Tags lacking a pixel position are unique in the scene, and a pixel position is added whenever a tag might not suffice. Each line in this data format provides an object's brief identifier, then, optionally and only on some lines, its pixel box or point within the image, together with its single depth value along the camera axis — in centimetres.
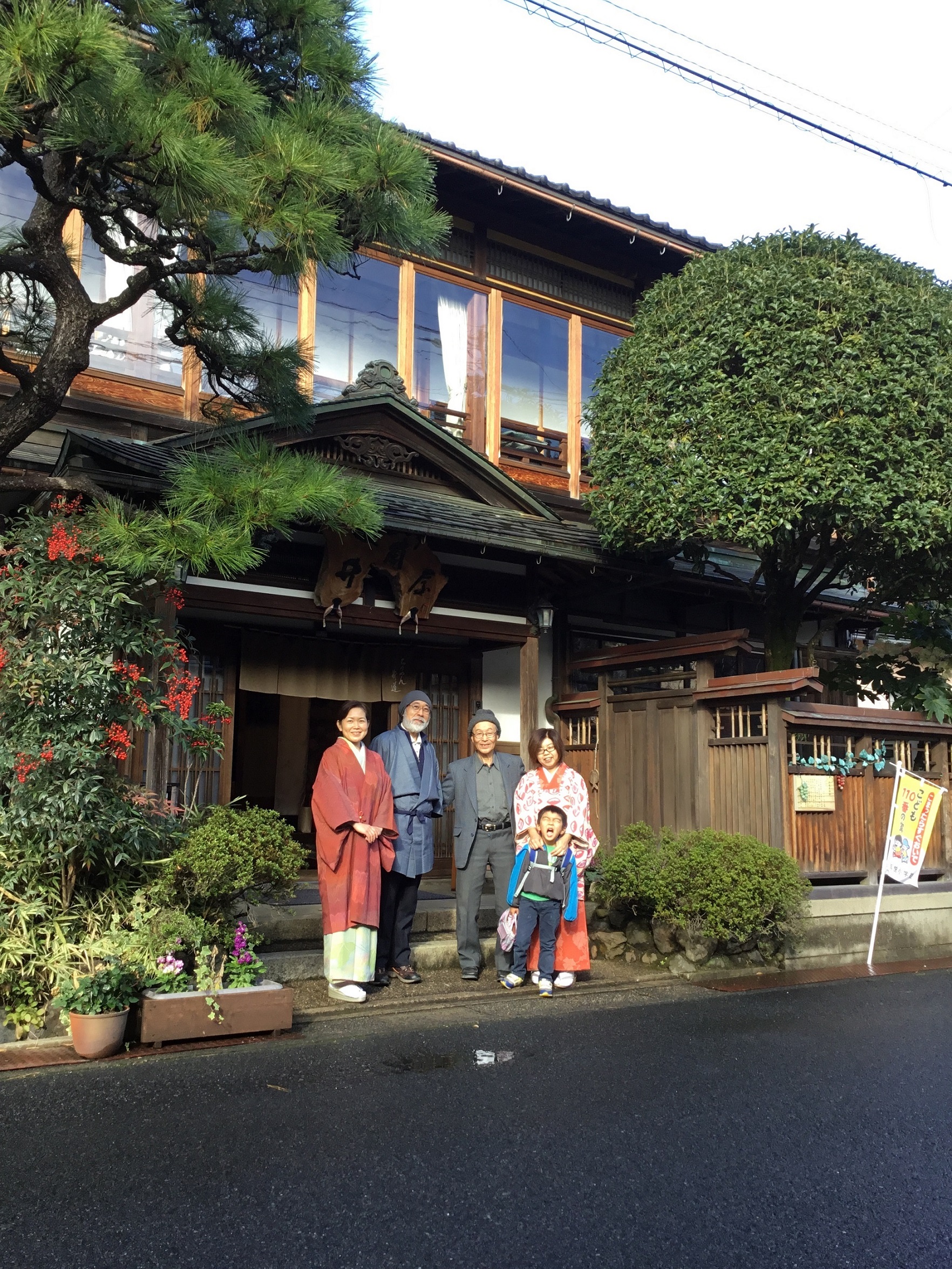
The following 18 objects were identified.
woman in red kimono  707
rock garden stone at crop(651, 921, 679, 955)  867
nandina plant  596
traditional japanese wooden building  928
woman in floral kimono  774
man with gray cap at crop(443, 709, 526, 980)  782
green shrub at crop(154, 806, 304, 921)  628
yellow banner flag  948
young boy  745
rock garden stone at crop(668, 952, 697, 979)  845
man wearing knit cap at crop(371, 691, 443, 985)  756
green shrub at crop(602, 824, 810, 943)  815
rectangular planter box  579
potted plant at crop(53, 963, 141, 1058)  558
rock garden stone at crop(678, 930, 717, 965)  848
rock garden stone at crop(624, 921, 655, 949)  886
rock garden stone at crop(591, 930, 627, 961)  888
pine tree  488
